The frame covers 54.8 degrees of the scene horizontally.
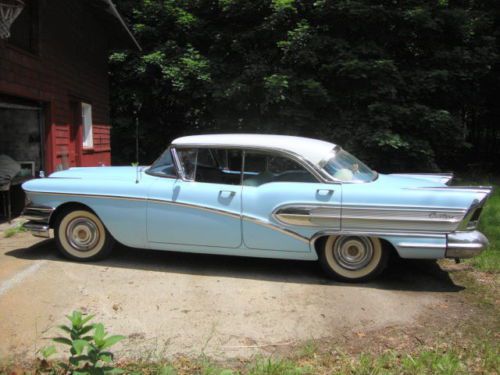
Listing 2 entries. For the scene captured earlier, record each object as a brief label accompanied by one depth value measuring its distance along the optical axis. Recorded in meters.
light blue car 4.59
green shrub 2.51
